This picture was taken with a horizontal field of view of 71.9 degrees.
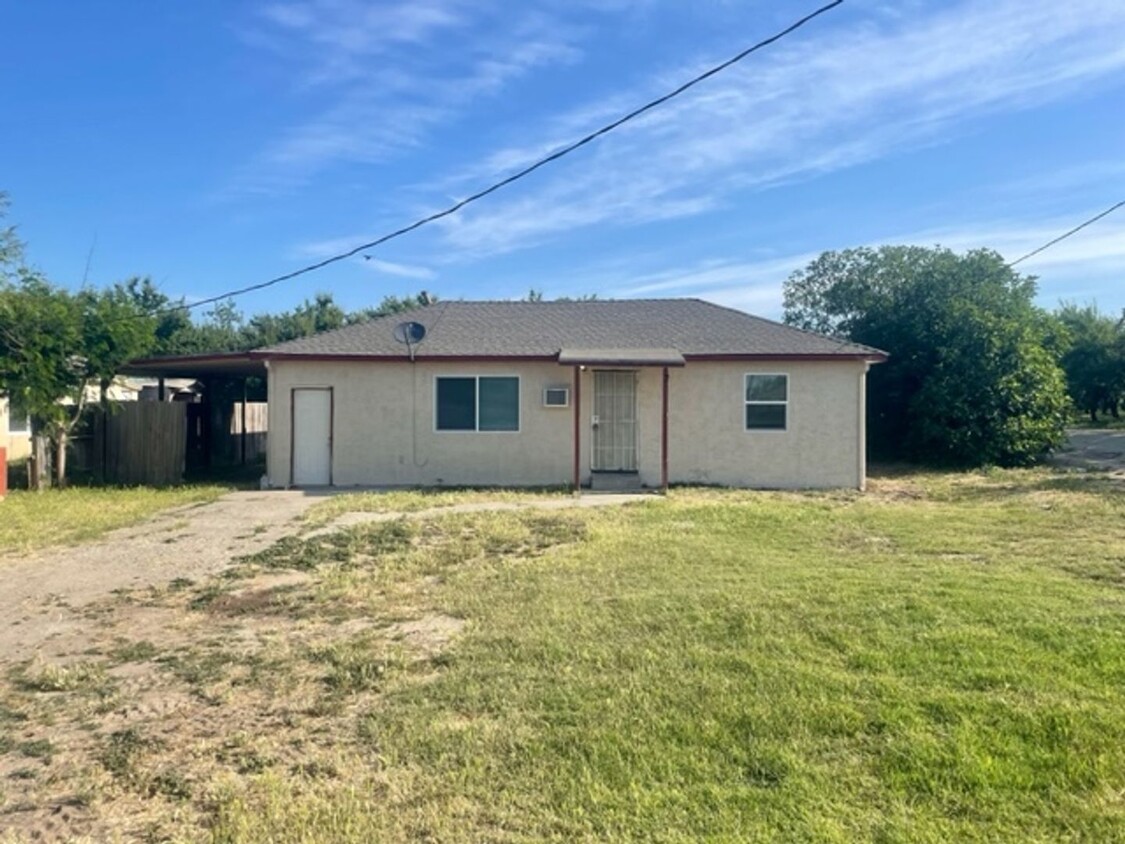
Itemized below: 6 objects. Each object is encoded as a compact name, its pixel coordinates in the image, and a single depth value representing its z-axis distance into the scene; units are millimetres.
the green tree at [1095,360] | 38438
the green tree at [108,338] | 14789
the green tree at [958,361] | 18234
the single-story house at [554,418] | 14500
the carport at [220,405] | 15469
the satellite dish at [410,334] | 14753
